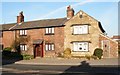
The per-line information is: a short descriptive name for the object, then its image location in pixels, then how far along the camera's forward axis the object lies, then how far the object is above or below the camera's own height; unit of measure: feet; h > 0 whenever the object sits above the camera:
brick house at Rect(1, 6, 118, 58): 51.09 +1.24
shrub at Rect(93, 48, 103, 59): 48.61 -6.64
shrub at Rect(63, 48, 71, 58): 51.57 -7.51
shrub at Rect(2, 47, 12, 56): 57.25 -7.61
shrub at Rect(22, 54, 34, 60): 49.32 -9.10
